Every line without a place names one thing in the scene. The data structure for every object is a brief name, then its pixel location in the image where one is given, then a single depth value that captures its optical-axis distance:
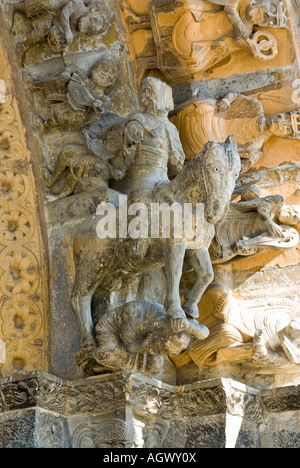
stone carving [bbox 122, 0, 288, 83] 9.43
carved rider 8.84
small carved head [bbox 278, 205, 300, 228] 9.24
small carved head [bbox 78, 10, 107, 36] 9.44
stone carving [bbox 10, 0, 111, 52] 9.34
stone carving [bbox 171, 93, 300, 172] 9.47
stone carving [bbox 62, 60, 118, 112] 9.30
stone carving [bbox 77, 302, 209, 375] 8.26
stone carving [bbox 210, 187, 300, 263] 9.15
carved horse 8.31
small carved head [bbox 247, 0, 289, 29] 9.49
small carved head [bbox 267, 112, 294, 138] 9.45
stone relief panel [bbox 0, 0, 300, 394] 8.74
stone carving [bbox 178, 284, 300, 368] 8.76
